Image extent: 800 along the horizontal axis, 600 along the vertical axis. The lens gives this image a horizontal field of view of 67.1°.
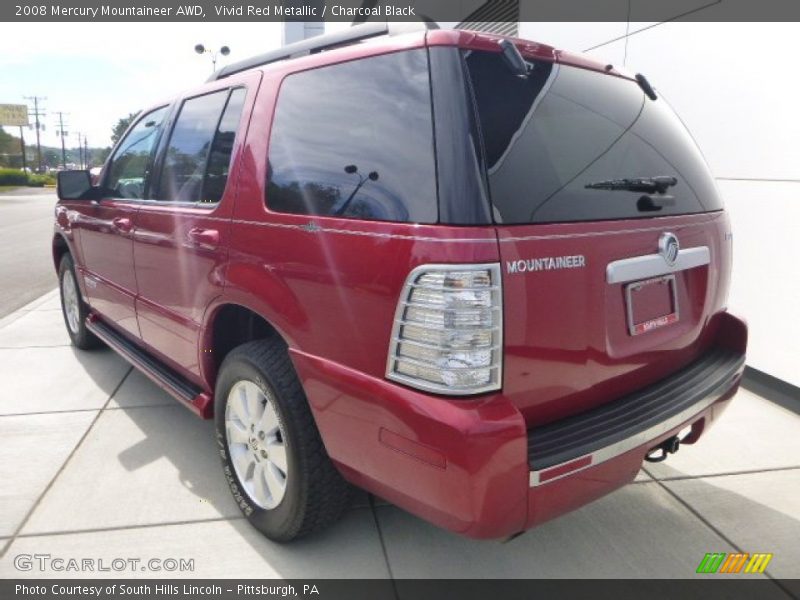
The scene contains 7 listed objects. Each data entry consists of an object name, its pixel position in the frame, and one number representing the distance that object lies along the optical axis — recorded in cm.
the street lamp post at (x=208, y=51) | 2637
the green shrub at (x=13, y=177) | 6059
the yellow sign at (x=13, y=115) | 7906
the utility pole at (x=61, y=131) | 9488
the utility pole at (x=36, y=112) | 9394
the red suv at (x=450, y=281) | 178
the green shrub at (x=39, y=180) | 6525
